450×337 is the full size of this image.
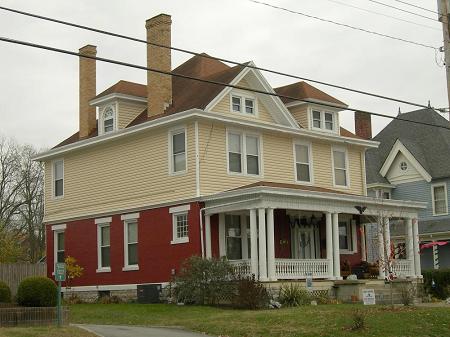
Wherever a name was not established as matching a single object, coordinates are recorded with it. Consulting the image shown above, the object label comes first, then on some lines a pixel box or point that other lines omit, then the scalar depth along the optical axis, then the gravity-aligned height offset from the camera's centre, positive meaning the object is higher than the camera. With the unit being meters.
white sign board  23.02 -0.75
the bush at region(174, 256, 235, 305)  26.61 -0.23
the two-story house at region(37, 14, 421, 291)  29.22 +4.06
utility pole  20.83 +6.71
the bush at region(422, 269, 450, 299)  34.91 -0.53
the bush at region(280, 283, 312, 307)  26.58 -0.78
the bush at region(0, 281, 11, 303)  20.91 -0.34
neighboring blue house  43.09 +5.74
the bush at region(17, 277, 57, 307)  20.42 -0.35
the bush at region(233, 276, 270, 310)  25.22 -0.68
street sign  18.72 +0.22
